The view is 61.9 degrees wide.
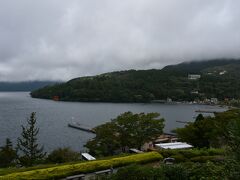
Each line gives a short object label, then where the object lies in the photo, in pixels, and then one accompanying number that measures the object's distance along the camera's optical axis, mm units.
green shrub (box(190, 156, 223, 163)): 14803
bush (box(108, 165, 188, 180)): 8896
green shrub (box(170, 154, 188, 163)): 15047
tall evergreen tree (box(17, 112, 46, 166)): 24346
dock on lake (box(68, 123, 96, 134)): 58266
